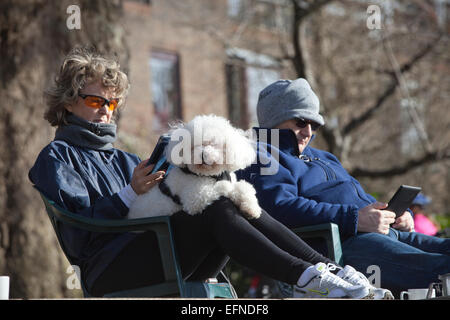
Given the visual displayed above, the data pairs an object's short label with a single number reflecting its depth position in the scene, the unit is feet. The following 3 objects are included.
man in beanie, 21.62
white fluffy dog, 18.92
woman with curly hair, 18.58
